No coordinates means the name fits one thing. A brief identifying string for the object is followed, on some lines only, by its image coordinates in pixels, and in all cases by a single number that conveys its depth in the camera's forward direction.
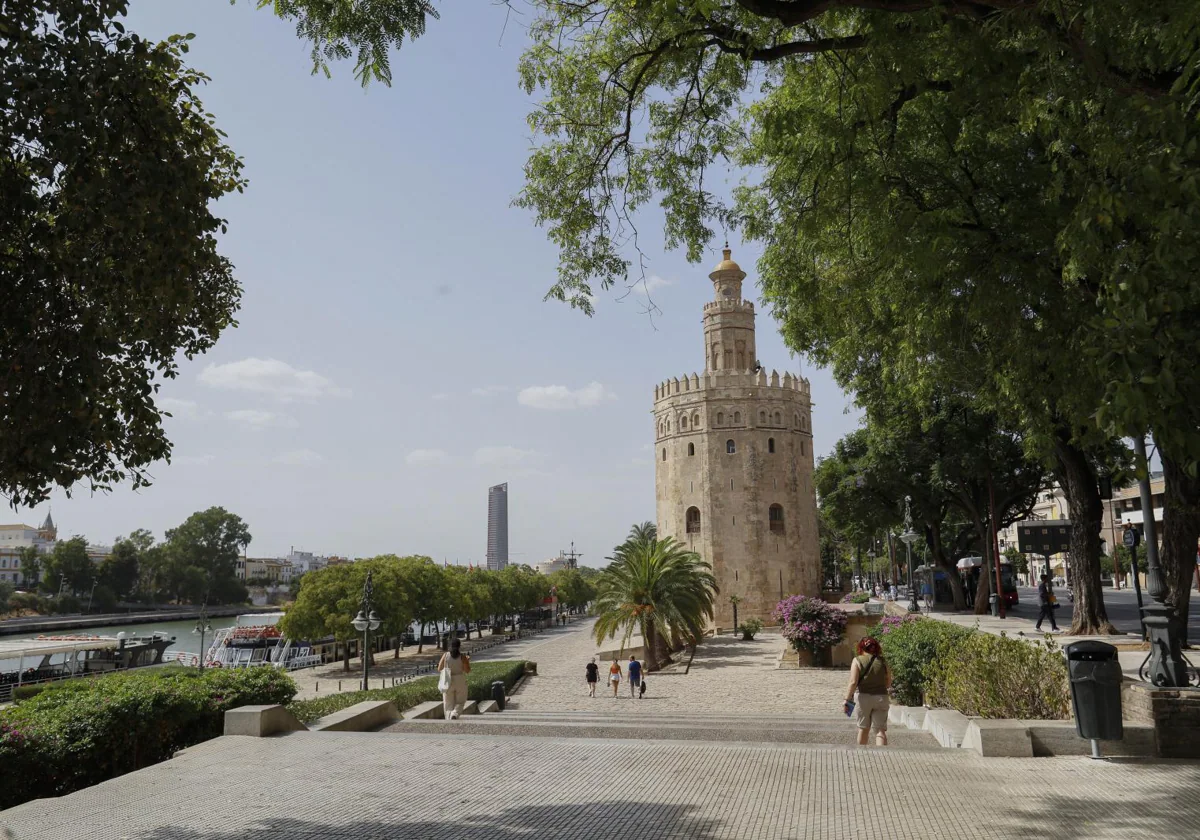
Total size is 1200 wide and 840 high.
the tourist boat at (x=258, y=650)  42.75
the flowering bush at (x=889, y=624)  15.15
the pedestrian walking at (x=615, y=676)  22.61
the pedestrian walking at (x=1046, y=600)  17.40
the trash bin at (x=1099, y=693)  6.30
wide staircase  9.02
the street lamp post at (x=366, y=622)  22.38
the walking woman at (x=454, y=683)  11.16
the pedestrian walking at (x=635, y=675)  22.00
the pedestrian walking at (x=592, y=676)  22.97
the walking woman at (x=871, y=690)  8.07
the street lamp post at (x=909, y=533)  25.71
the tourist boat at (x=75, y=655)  27.56
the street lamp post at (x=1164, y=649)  6.99
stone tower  44.41
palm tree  28.86
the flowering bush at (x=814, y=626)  26.02
